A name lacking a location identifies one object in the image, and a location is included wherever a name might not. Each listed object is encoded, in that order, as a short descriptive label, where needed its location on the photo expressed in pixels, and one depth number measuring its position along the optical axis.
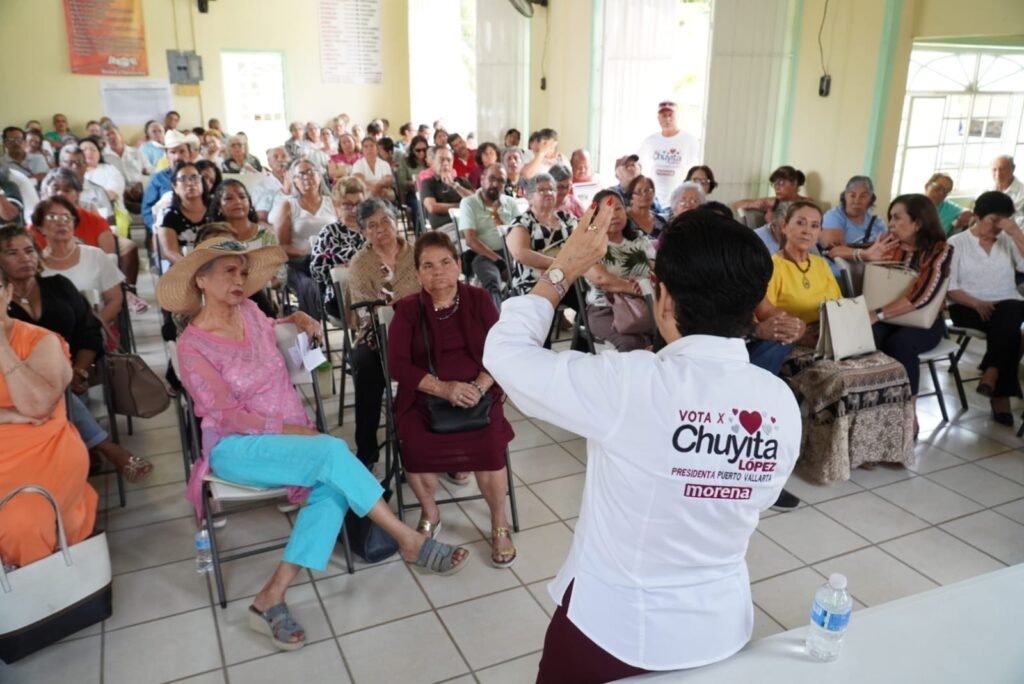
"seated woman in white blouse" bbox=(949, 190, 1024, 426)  4.03
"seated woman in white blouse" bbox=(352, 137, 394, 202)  7.54
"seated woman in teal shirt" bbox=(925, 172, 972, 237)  5.27
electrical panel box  10.51
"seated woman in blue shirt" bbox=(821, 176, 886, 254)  4.74
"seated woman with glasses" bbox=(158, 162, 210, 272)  4.56
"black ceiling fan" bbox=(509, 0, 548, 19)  8.00
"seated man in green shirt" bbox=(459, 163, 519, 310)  5.11
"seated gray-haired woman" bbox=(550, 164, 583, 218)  5.28
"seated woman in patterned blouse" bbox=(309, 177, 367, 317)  4.18
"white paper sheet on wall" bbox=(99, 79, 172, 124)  10.30
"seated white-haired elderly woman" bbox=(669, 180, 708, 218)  4.64
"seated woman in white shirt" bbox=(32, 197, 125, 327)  3.72
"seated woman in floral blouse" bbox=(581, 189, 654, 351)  3.72
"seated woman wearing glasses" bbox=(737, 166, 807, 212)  5.53
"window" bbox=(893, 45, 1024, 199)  6.13
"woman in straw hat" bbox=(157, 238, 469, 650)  2.42
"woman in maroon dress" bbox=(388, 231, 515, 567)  2.78
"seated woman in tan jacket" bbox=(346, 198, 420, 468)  3.60
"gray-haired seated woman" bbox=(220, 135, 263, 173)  7.79
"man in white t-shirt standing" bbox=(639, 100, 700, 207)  6.33
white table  1.30
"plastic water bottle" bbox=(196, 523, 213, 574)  2.67
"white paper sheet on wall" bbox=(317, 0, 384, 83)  11.38
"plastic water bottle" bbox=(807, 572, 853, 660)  1.33
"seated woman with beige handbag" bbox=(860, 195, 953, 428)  3.70
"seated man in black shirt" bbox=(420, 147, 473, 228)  6.59
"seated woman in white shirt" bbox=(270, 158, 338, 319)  4.83
